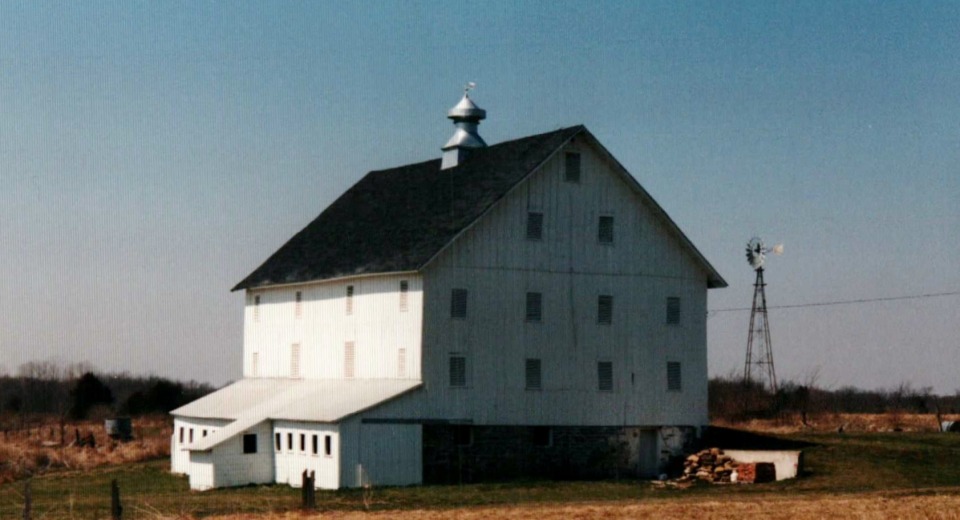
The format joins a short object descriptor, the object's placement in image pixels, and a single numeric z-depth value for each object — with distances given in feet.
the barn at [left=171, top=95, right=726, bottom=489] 167.22
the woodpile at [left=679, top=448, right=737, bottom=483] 170.60
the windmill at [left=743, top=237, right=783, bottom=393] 257.14
